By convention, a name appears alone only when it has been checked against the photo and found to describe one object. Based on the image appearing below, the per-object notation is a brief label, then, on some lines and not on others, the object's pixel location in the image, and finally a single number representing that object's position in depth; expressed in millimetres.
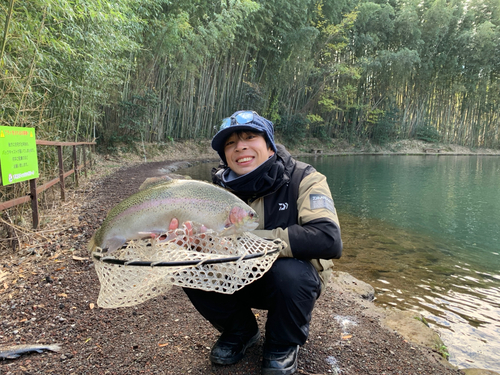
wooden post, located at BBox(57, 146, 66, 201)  5230
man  1535
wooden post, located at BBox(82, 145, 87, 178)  8401
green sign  2947
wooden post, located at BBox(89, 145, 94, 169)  10062
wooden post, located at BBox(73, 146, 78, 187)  6763
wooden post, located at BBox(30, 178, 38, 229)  3624
